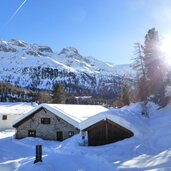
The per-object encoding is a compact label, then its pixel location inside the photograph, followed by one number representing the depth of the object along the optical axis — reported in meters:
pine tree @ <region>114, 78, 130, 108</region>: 40.00
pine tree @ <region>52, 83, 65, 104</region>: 51.15
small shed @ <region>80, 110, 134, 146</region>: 17.44
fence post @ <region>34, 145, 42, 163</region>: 11.33
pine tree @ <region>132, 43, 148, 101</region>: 23.44
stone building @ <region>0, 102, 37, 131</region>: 36.71
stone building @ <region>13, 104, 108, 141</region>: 23.33
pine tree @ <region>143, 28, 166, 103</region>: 23.05
